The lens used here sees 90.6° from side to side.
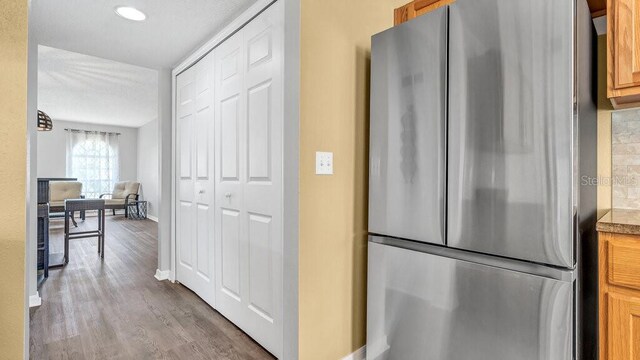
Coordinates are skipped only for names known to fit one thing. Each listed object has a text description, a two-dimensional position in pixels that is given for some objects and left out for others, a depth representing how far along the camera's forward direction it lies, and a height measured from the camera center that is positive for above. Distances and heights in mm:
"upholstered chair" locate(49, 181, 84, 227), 6102 -244
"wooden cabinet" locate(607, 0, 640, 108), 1223 +519
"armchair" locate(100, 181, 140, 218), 7203 -375
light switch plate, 1544 +82
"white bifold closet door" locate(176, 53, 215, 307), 2492 -1
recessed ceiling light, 2014 +1084
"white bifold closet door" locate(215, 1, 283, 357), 1786 +7
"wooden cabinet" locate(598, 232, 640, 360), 1097 -410
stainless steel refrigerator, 1061 -17
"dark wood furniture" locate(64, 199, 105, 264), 3787 -369
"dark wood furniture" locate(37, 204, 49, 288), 3094 -687
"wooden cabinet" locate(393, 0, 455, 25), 1691 +954
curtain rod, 7763 +1201
